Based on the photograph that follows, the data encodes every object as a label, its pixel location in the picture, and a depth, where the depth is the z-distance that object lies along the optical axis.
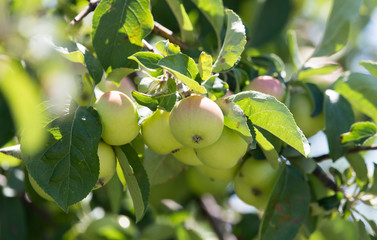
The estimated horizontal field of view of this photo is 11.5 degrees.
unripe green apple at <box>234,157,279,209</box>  1.67
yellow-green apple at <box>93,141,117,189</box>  1.56
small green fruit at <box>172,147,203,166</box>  1.60
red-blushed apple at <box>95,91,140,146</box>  1.55
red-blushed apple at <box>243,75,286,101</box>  1.64
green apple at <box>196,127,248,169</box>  1.56
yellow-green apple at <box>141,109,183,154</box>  1.56
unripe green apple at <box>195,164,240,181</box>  1.67
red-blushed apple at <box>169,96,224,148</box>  1.52
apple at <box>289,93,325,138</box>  1.70
